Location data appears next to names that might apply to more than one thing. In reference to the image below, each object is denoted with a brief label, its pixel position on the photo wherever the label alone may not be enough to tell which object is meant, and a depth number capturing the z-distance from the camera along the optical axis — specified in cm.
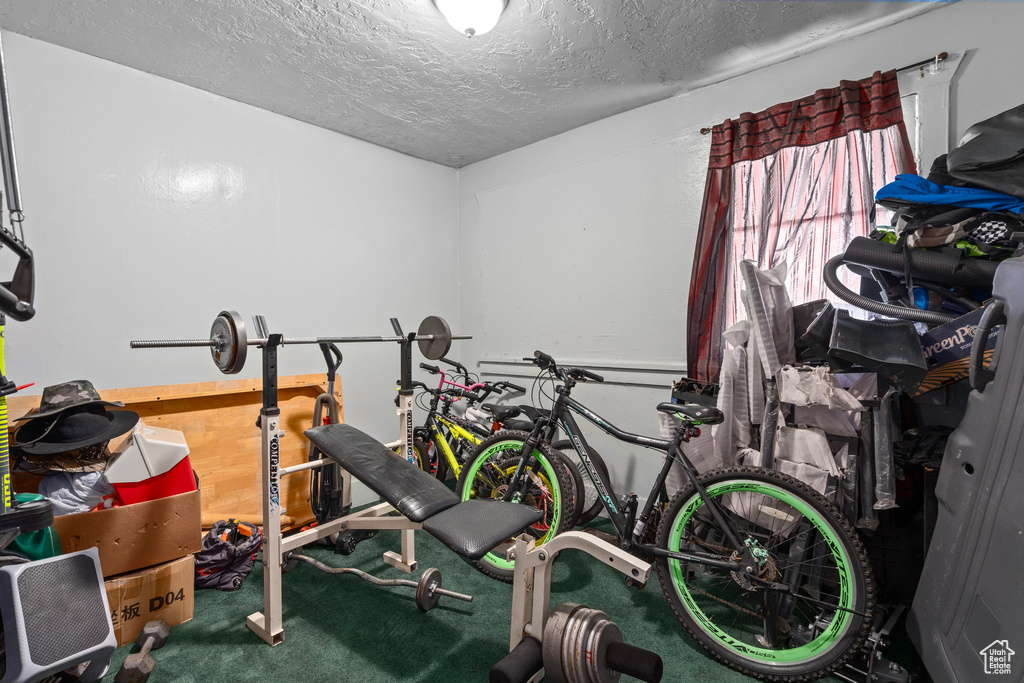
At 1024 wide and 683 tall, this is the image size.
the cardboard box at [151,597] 183
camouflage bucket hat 194
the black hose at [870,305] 171
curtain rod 201
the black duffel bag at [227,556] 222
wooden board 251
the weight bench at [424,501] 141
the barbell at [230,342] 167
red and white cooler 190
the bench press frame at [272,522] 182
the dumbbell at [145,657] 158
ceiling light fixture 191
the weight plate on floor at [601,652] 133
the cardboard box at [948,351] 155
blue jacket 161
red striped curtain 217
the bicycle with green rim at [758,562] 158
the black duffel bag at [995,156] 157
